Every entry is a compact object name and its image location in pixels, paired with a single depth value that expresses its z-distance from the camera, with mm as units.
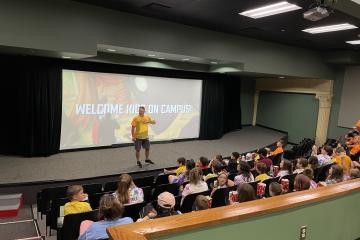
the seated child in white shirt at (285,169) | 4953
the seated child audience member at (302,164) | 5195
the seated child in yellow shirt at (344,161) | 5036
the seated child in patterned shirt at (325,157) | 6056
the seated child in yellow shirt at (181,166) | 5398
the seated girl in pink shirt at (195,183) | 4062
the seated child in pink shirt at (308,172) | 4207
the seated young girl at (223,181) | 4230
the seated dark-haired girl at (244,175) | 4496
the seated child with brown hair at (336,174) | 4062
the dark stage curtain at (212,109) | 10906
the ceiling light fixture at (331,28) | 6440
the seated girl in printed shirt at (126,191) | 3658
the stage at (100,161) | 5959
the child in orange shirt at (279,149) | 7368
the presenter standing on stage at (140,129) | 6965
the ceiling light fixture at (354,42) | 8377
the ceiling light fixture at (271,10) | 5203
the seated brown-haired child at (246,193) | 2873
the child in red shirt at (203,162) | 5832
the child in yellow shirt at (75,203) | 3344
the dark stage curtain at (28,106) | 7070
